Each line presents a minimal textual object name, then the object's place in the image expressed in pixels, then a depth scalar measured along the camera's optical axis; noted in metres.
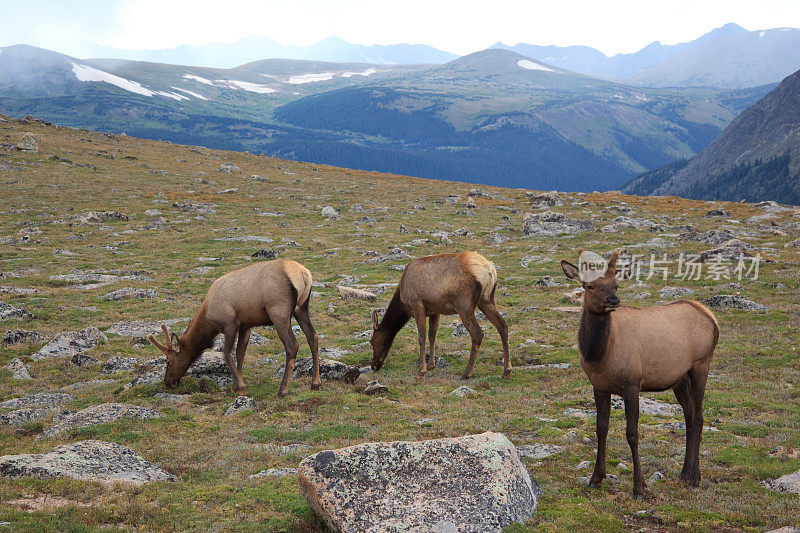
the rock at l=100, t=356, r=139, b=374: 18.84
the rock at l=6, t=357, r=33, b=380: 17.66
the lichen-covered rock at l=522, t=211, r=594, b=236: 52.17
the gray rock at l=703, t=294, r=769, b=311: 26.16
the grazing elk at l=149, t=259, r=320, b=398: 16.55
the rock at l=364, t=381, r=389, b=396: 16.83
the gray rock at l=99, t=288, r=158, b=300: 28.94
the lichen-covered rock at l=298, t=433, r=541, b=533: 8.07
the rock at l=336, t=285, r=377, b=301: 29.78
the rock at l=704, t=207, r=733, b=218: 66.12
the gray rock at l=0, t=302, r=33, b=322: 23.87
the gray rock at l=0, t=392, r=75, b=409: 15.25
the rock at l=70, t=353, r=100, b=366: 19.14
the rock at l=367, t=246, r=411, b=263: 39.78
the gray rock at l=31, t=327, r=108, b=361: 19.73
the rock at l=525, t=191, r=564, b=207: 76.06
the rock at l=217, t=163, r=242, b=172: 92.37
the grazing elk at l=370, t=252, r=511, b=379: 18.56
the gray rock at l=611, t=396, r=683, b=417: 15.02
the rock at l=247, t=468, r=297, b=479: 11.05
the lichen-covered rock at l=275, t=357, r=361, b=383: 18.11
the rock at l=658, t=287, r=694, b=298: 29.05
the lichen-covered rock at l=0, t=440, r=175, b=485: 10.19
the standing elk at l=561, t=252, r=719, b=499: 10.06
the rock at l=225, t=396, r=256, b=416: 15.29
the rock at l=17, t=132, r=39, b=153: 79.44
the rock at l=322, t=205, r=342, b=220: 60.34
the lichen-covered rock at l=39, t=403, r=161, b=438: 13.63
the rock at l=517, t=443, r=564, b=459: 12.05
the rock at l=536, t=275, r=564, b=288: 32.69
